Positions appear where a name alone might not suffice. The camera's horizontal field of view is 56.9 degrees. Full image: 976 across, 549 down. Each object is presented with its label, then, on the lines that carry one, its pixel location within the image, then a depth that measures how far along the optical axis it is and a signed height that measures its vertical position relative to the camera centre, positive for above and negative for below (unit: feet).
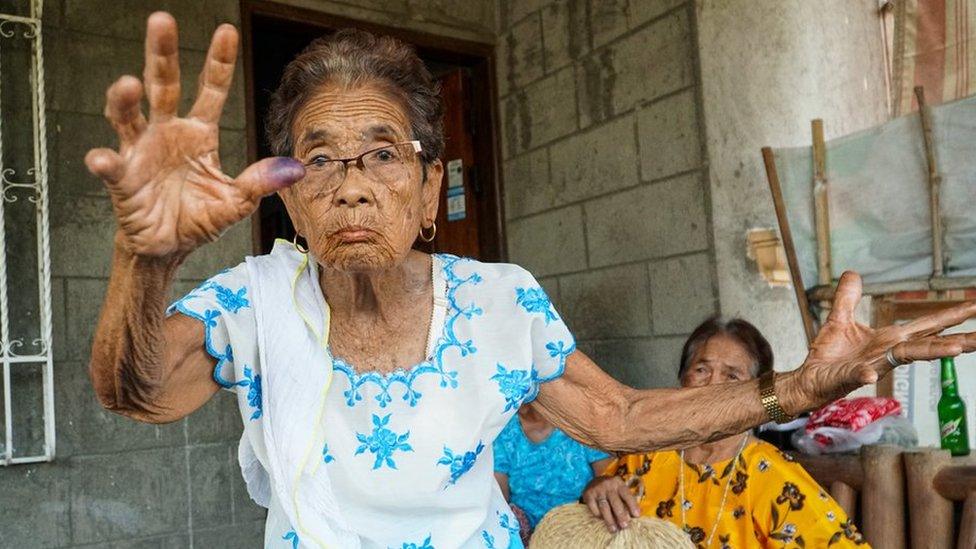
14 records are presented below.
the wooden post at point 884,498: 7.81 -1.80
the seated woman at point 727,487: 7.43 -1.66
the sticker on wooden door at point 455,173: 15.05 +2.37
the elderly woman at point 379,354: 4.31 -0.21
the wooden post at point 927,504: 7.43 -1.79
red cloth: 8.59 -1.17
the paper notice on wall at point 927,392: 9.23 -1.10
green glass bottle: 8.21 -1.20
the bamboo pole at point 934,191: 9.34 +1.00
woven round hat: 6.81 -1.78
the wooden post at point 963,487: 7.09 -1.63
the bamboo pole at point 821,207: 10.34 +1.01
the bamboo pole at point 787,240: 10.36 +0.65
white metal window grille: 10.19 +1.12
